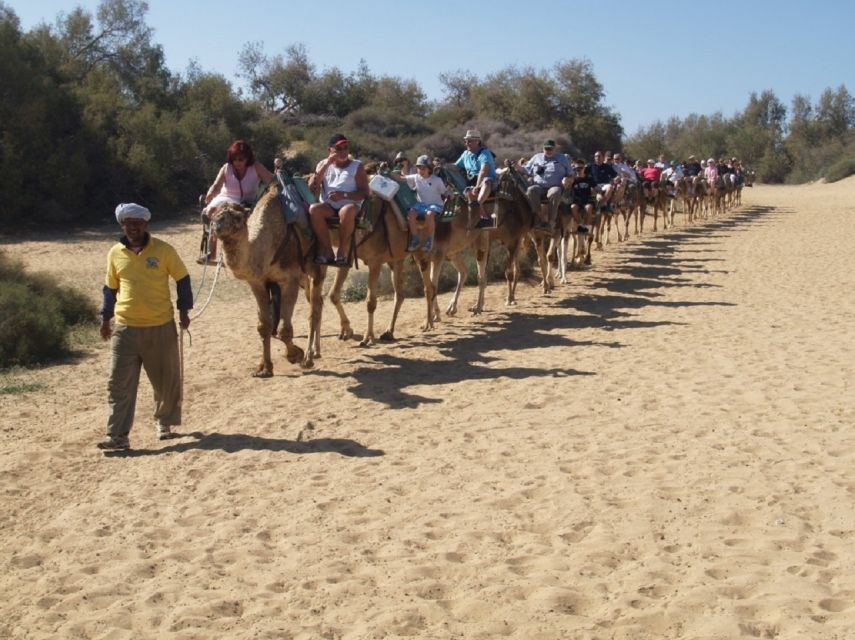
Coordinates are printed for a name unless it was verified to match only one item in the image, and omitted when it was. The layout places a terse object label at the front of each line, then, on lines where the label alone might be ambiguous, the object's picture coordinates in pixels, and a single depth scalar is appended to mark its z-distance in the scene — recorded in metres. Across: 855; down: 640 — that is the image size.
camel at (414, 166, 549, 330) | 13.09
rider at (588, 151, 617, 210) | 20.94
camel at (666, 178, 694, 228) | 32.56
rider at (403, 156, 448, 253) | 11.81
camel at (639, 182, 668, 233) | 28.51
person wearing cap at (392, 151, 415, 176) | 13.62
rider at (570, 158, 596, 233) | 18.34
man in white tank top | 10.19
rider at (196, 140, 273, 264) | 9.73
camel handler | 7.32
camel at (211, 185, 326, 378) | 8.97
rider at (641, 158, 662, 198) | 28.31
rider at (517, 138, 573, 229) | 15.52
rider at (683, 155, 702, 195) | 34.38
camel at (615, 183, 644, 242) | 25.06
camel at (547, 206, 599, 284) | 17.42
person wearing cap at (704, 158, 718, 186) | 37.06
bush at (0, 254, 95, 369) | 11.61
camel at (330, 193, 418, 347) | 11.20
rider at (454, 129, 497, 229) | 13.36
